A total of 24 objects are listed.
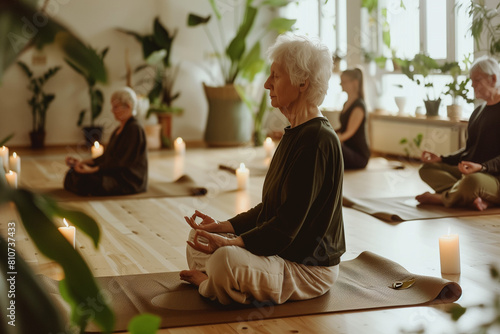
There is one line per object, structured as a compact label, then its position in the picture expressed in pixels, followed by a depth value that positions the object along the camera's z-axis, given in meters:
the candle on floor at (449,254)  2.82
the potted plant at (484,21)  5.05
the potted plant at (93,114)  8.27
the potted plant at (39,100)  8.16
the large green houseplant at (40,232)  0.53
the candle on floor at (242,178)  5.13
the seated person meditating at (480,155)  4.13
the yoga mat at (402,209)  4.06
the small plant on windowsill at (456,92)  5.80
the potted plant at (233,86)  8.23
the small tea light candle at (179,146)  7.23
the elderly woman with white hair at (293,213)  2.28
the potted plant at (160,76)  8.39
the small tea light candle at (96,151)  5.51
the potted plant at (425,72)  6.24
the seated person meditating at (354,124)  5.90
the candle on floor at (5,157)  5.31
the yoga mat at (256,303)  2.35
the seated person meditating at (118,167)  4.79
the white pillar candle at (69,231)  2.95
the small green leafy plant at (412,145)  6.44
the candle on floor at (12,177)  4.46
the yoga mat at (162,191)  4.89
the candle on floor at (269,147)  6.68
